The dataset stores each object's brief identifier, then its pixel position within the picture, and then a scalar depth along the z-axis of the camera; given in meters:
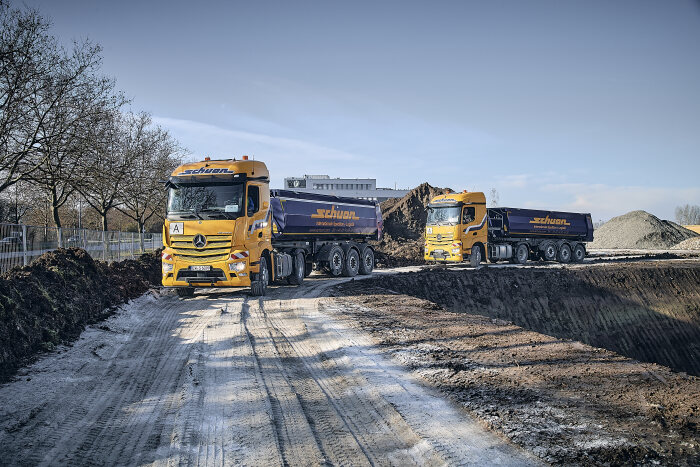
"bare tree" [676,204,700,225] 103.62
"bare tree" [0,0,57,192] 14.33
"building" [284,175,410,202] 94.91
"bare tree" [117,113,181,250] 26.78
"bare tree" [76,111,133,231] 18.00
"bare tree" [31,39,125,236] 16.72
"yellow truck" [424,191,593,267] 23.75
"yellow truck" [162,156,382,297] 12.39
